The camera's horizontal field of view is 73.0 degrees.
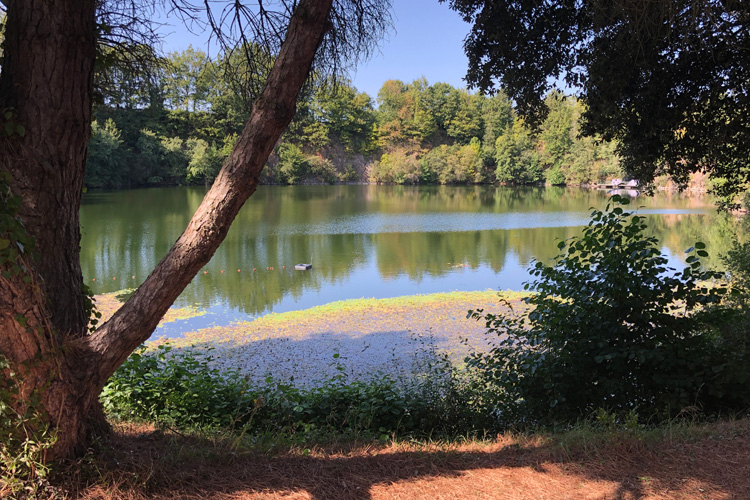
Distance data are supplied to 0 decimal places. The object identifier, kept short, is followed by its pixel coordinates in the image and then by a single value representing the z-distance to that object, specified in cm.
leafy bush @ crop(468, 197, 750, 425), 349
